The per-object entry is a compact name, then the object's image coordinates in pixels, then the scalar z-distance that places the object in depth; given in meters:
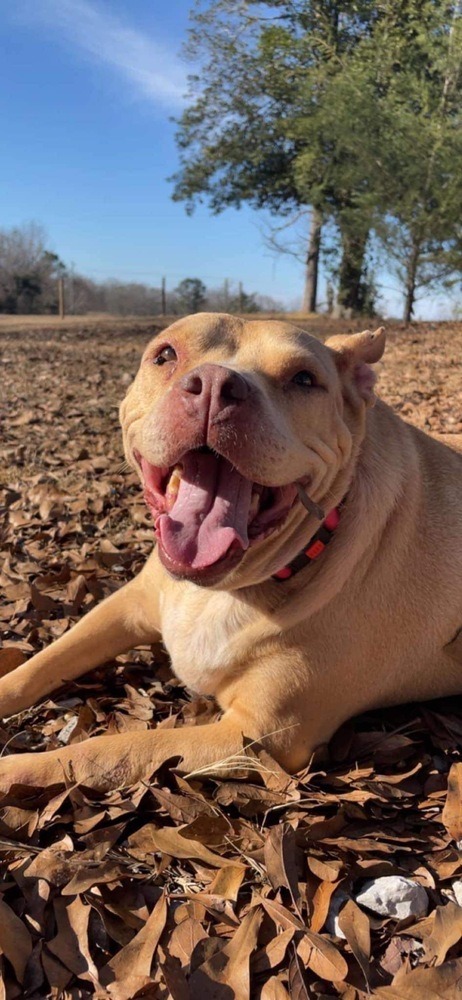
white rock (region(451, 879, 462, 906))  0.43
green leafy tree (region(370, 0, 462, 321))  13.28
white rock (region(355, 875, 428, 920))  0.41
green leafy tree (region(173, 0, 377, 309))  16.89
